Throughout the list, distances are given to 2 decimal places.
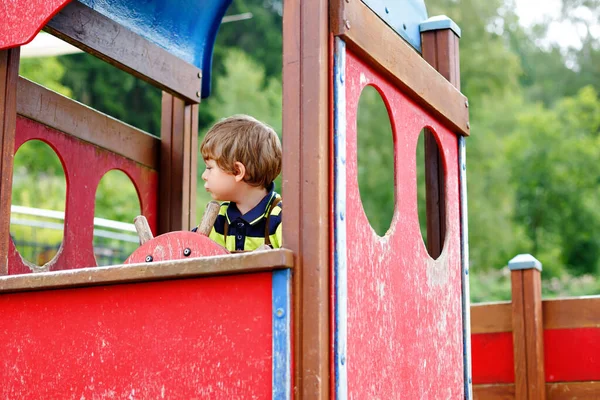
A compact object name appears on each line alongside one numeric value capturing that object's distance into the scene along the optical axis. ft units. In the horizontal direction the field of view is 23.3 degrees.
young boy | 15.40
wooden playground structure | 10.92
